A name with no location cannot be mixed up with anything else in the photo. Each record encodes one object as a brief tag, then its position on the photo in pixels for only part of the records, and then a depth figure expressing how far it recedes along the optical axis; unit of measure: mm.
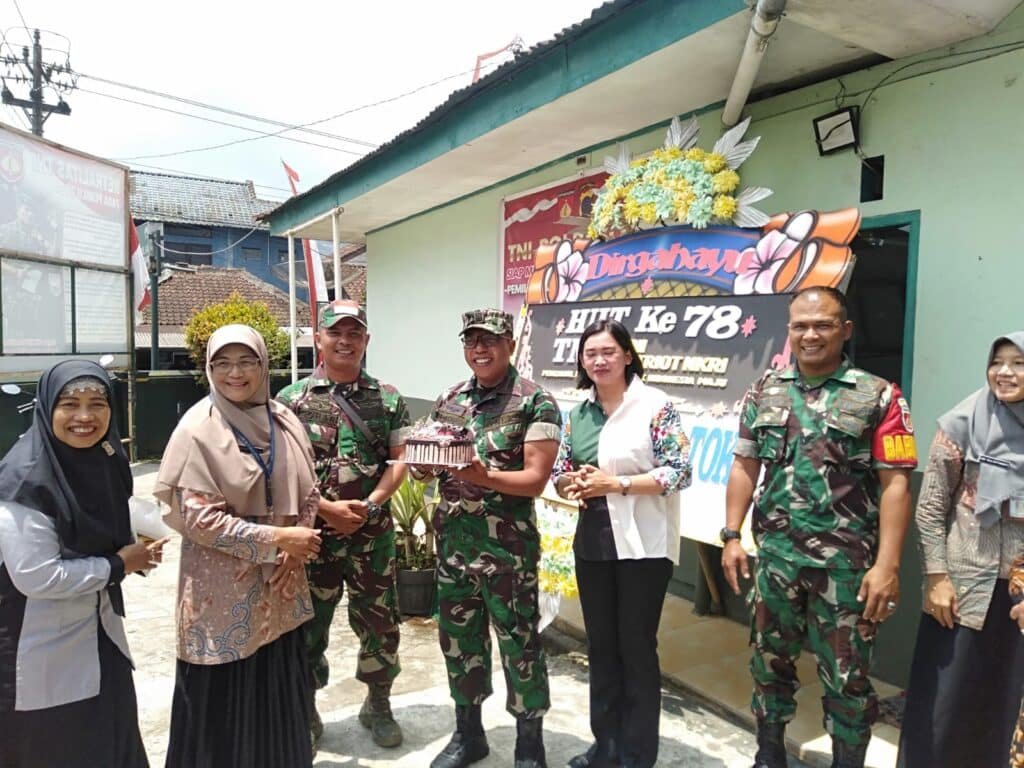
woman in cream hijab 2100
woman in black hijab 1911
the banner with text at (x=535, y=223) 5285
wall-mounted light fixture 3404
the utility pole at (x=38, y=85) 15710
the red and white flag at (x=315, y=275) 9820
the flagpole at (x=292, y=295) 8555
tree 13273
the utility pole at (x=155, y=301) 12905
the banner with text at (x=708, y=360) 3059
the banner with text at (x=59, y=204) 7027
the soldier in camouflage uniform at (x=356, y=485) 2807
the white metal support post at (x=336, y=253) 7216
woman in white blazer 2500
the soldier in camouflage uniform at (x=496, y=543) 2613
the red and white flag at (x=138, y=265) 8848
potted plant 4480
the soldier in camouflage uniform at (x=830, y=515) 2309
